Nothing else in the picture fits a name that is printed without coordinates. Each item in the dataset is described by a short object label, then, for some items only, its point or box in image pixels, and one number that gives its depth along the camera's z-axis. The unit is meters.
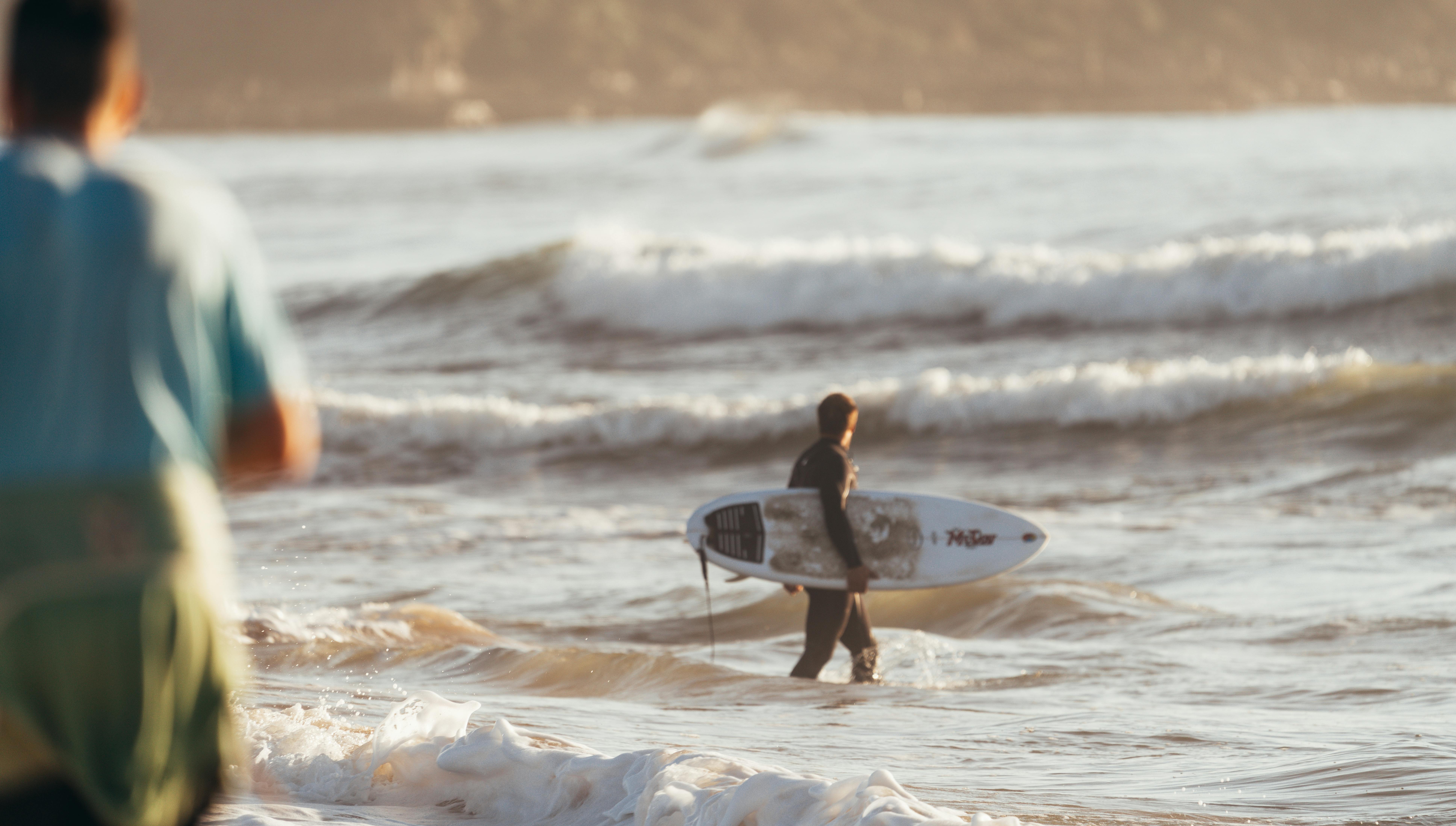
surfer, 107.32
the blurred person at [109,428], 50.96
